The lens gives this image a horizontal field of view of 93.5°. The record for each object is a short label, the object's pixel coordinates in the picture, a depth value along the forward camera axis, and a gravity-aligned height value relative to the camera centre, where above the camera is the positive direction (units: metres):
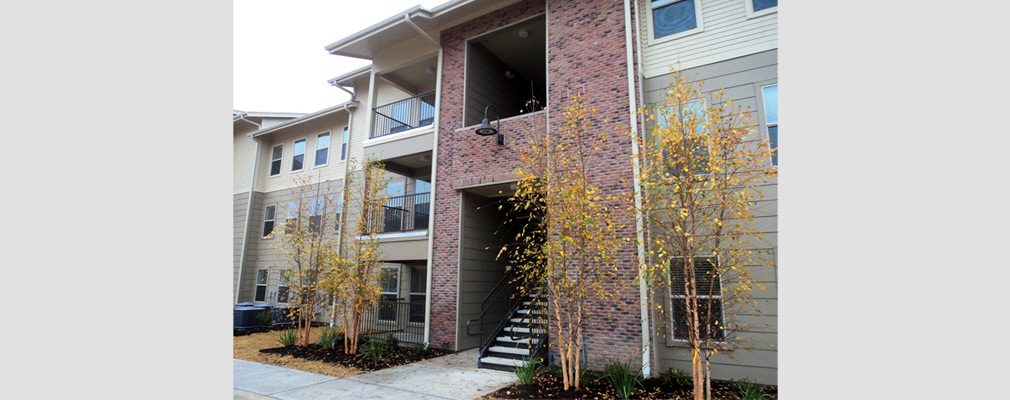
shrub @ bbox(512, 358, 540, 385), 7.60 -1.57
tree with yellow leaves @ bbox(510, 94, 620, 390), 7.38 +0.70
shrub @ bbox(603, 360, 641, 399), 6.83 -1.55
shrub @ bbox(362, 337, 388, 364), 9.78 -1.64
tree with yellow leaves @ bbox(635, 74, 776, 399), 6.12 +0.84
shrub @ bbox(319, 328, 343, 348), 10.98 -1.56
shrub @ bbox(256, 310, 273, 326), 15.38 -1.52
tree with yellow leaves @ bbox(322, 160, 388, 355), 10.62 +0.05
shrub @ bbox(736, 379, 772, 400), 6.43 -1.60
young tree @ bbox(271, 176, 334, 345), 11.78 +0.11
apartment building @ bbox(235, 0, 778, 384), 8.28 +3.56
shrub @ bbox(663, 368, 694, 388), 7.33 -1.61
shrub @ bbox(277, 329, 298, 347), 11.57 -1.64
